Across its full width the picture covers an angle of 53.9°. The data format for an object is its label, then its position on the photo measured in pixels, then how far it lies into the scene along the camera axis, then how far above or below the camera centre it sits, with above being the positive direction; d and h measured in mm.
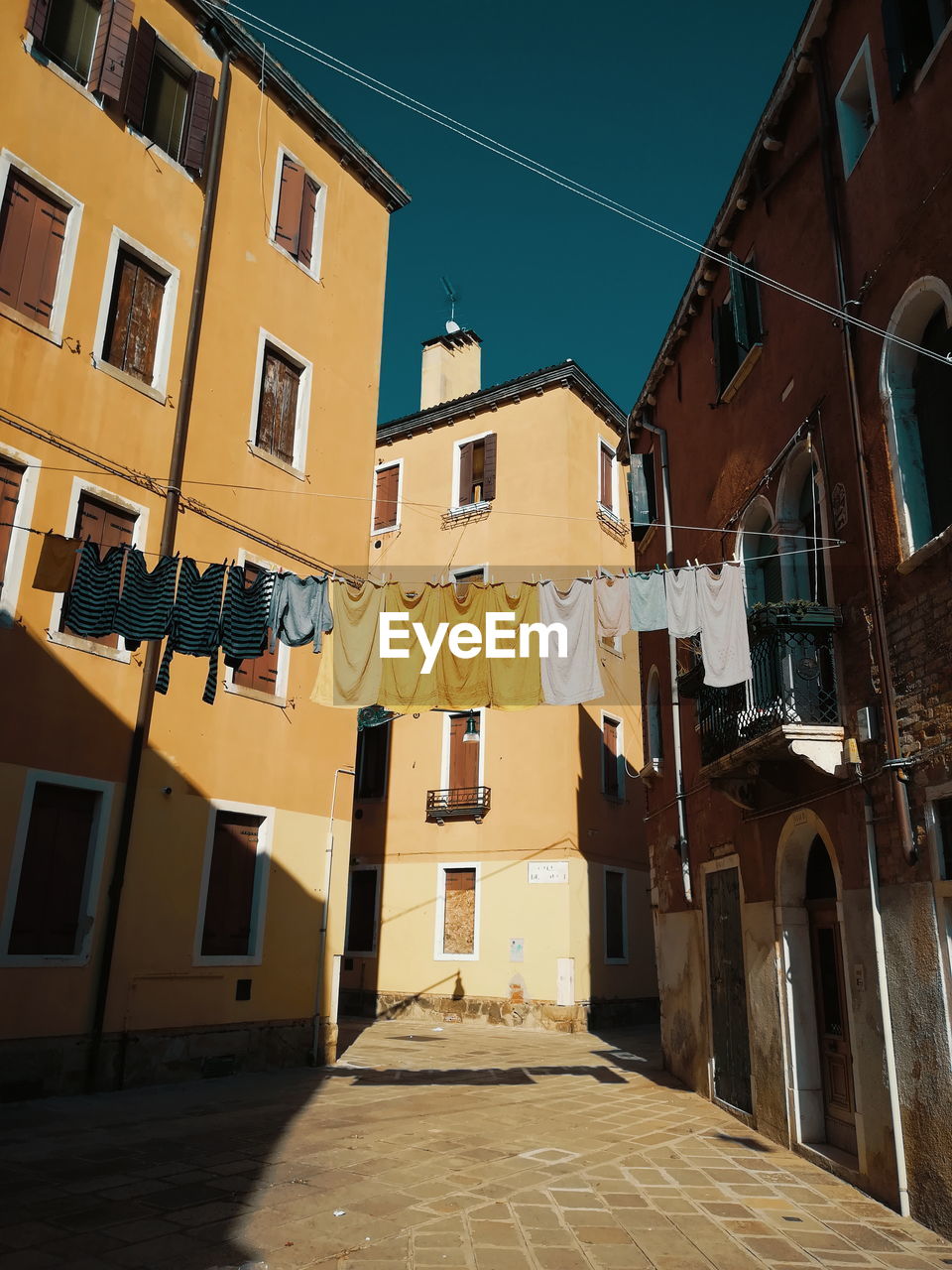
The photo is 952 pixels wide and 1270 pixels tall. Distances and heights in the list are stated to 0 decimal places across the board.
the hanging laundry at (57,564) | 9039 +3399
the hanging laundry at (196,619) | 9352 +3025
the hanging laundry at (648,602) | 9391 +3255
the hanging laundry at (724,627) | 8867 +2904
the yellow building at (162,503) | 10516 +5475
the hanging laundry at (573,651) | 9609 +2860
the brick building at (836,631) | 6863 +2547
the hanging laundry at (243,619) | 9461 +3057
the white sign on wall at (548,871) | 19062 +1356
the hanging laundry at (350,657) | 9828 +2803
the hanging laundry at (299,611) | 9617 +3189
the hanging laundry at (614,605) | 9539 +3278
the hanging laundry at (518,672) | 9797 +2685
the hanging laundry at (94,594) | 9188 +3169
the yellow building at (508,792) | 19188 +3129
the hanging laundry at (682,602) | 9258 +3222
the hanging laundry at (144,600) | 9266 +3163
